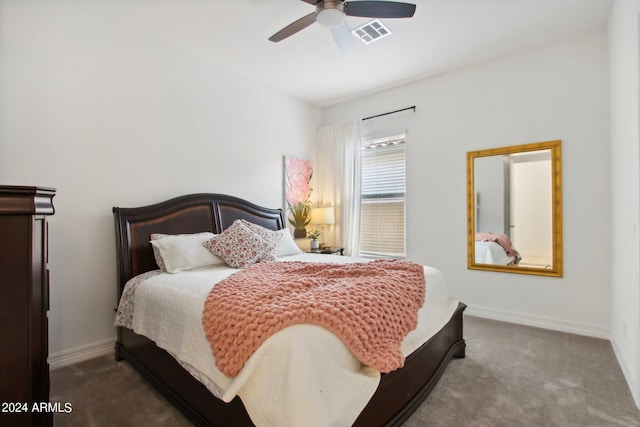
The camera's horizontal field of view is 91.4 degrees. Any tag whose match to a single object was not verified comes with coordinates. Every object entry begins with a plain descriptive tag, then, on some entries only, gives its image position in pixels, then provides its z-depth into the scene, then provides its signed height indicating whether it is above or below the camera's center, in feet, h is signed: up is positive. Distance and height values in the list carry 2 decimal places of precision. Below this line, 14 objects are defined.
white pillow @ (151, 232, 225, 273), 8.41 -1.05
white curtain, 14.79 +1.81
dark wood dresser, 2.84 -0.88
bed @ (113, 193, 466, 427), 5.02 -2.89
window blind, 13.92 +0.81
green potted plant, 14.05 -1.01
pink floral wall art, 14.51 +1.05
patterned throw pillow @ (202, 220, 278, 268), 9.06 -0.93
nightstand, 13.83 -1.60
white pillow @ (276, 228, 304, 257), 11.18 -1.13
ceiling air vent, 9.20 +5.63
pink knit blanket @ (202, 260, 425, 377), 4.27 -1.45
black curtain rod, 13.22 +4.54
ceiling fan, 7.00 +4.73
